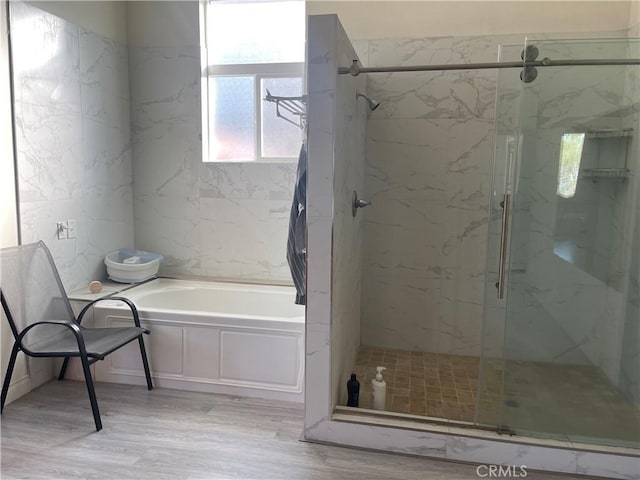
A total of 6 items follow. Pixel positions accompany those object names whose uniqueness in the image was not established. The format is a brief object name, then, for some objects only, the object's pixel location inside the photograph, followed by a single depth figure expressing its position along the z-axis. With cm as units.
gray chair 242
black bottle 250
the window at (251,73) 346
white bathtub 270
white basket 339
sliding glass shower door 230
